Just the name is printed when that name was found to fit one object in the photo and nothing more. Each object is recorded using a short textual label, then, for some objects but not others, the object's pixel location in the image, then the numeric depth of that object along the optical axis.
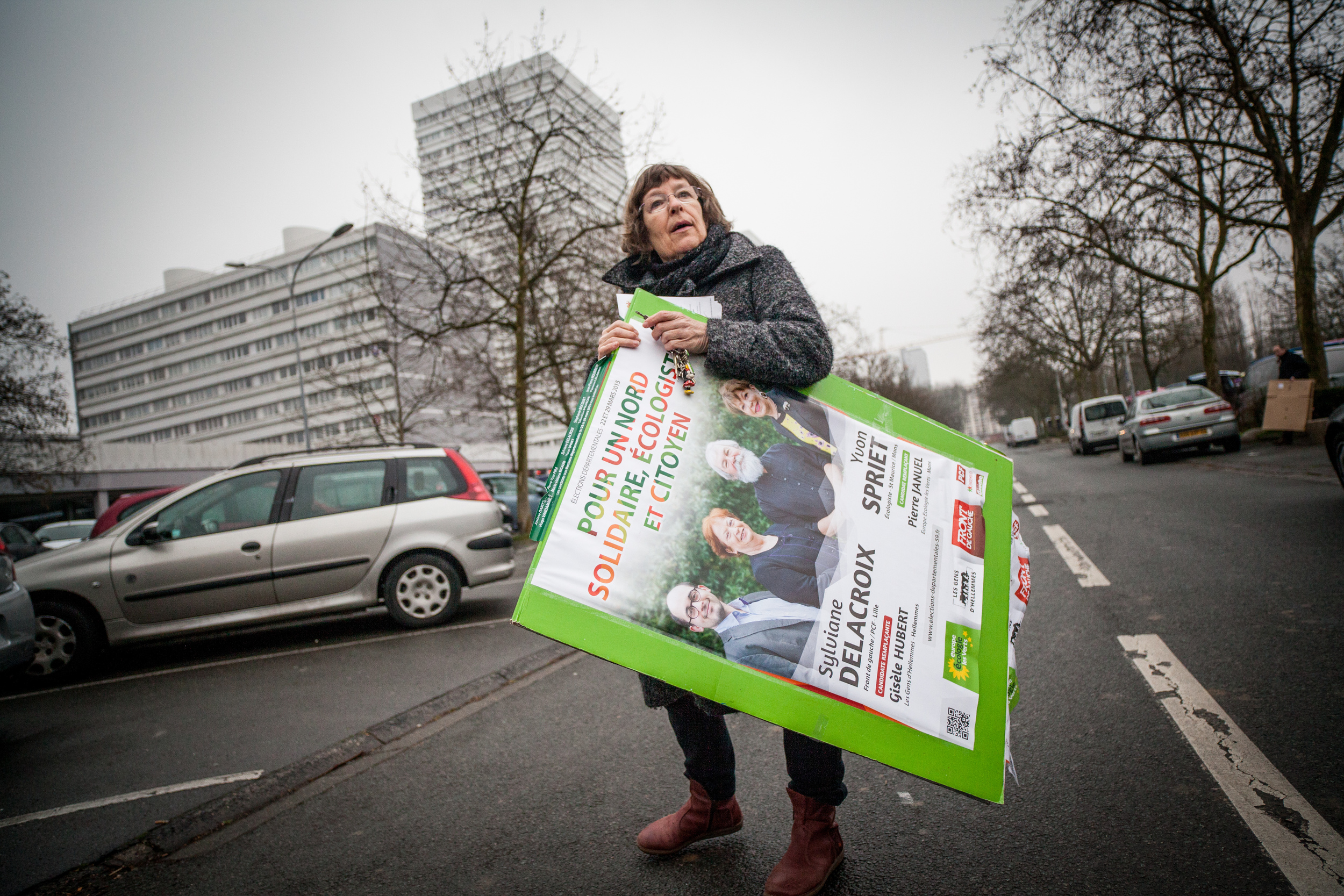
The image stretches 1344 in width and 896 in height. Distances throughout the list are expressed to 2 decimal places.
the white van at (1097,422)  25.14
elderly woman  1.84
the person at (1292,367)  14.59
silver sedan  14.62
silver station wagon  6.07
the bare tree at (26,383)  19.78
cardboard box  13.28
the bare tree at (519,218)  16.22
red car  9.90
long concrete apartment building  72.06
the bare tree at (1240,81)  13.84
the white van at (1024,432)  57.22
